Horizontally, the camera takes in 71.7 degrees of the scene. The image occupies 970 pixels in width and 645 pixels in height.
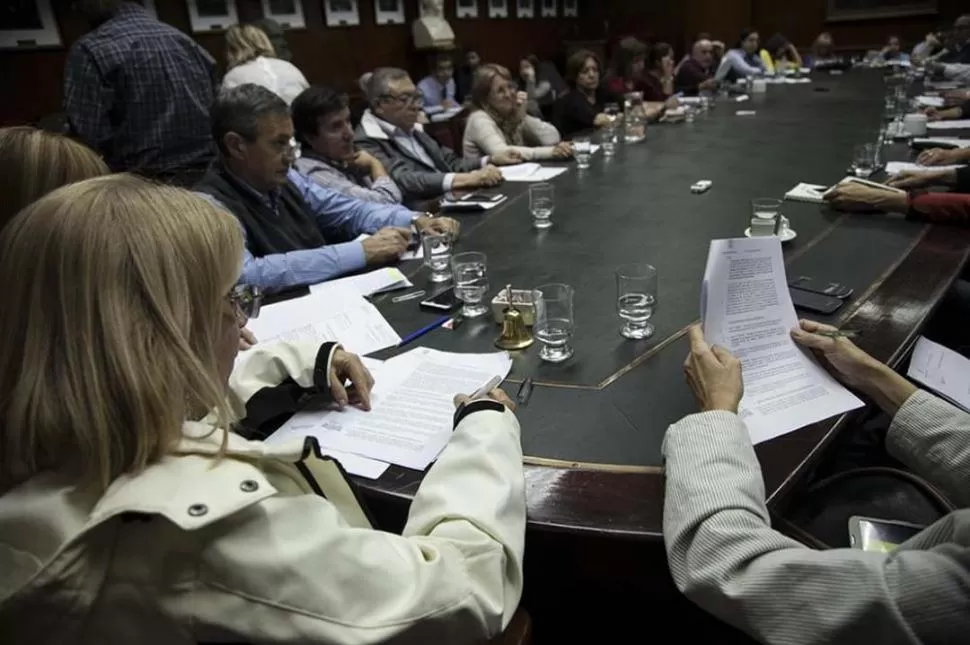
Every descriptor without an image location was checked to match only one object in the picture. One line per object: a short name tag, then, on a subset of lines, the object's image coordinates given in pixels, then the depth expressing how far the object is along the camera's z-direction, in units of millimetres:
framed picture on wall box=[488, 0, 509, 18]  7734
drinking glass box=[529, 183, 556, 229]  2246
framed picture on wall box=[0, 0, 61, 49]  3814
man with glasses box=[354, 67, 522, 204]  3000
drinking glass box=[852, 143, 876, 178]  2613
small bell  1396
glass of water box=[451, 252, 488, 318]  1575
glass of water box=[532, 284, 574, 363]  1337
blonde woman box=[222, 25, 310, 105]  3764
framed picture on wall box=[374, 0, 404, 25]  6289
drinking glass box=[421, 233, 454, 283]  1858
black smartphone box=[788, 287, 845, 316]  1434
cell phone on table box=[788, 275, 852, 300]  1502
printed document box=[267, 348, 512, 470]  1084
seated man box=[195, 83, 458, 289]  1897
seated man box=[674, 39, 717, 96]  7141
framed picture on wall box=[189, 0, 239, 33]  4797
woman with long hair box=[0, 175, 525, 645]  613
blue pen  1459
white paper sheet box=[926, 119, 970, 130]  3419
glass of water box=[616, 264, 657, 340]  1420
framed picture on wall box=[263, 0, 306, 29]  5305
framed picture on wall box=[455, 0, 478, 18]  7251
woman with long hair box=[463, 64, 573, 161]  3602
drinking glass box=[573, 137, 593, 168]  3136
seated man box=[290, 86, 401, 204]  2562
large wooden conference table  987
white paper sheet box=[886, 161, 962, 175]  2591
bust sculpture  6496
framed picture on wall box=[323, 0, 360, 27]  5809
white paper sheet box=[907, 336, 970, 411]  1365
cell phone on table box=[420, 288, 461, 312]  1608
